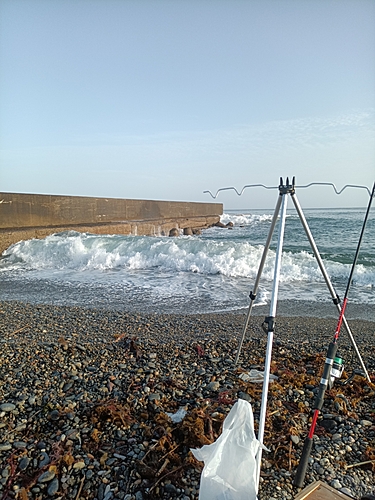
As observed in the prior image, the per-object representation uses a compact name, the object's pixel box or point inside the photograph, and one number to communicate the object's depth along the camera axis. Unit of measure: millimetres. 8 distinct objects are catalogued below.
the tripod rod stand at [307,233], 2531
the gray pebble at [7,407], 2621
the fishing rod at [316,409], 1951
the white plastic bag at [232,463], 1641
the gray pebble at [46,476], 2012
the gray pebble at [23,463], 2109
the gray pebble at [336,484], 1998
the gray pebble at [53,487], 1948
